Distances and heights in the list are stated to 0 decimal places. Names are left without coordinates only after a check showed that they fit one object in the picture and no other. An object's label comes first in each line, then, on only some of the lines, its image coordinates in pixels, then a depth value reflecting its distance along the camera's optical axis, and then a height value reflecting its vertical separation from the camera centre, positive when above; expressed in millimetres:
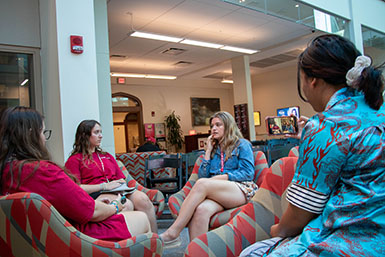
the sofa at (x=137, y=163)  5656 -391
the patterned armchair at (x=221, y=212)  2293 -514
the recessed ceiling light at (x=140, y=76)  11164 +2520
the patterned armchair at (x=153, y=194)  2937 -534
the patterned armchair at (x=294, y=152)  1746 -122
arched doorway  11797 +780
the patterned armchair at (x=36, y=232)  1138 -324
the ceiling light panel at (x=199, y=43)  8091 +2580
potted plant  12422 +326
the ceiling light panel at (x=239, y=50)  9061 +2618
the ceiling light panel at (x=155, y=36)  7215 +2554
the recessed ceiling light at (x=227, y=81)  13790 +2508
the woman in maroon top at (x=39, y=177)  1363 -126
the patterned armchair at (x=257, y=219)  1406 -419
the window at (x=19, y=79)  3975 +921
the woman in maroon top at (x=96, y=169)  2615 -219
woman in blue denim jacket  2295 -363
